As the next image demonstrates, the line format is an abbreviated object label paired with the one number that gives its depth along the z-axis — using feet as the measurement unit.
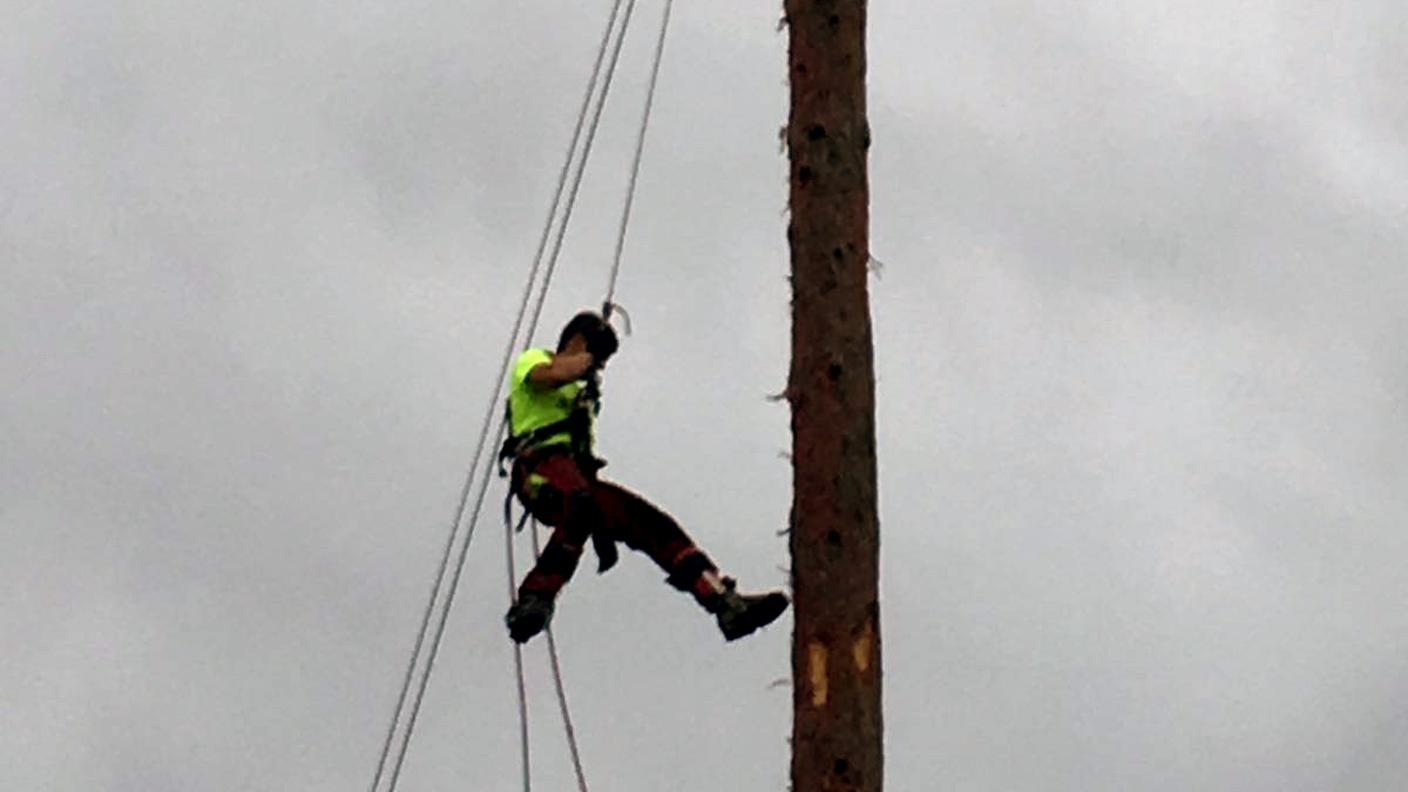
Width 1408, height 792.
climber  64.69
